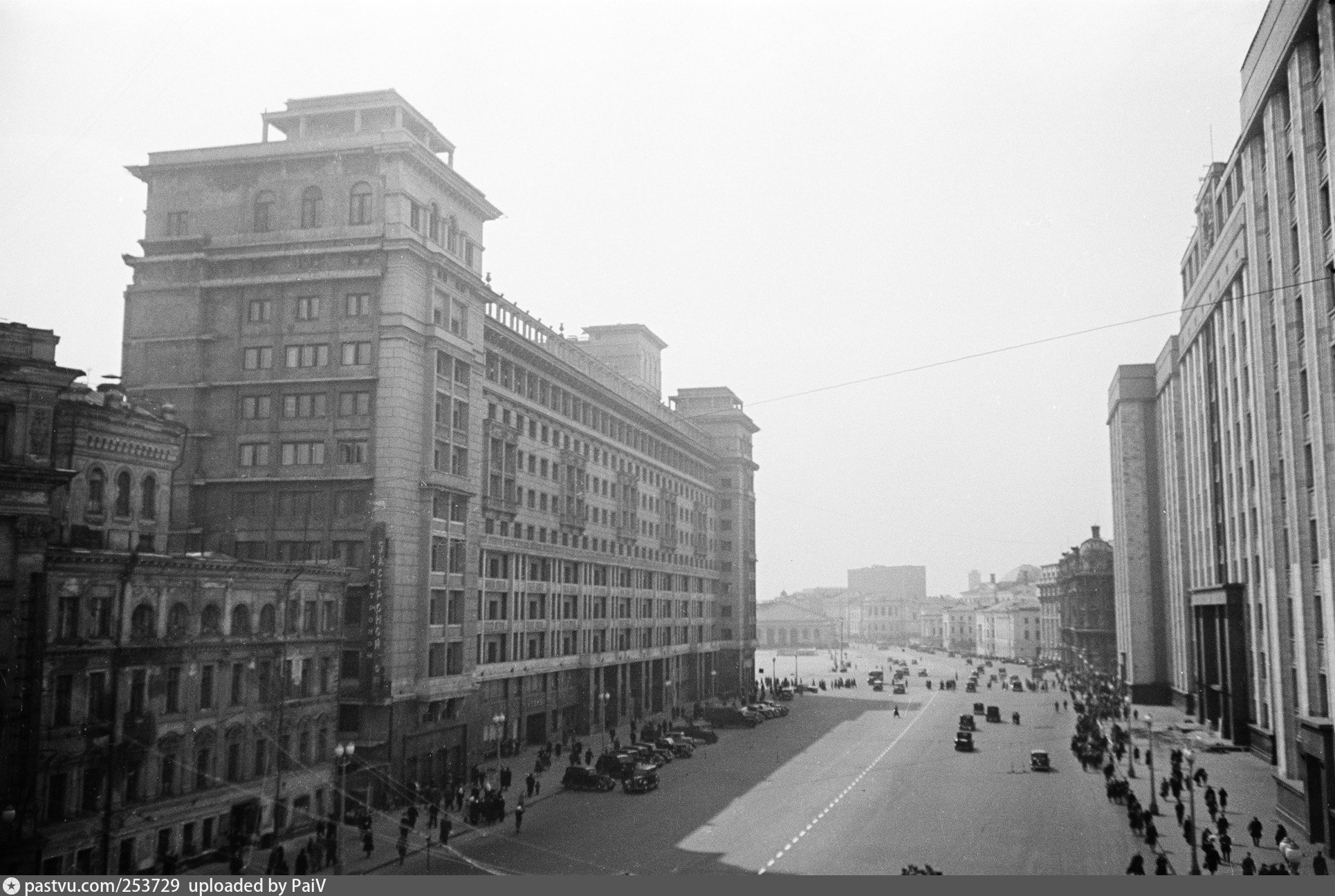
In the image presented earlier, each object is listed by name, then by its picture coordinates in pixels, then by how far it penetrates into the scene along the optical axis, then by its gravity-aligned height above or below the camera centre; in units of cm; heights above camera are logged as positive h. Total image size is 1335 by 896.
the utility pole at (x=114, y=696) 2867 -295
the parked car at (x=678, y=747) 6038 -867
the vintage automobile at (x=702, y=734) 6800 -891
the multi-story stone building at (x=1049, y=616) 16400 -367
